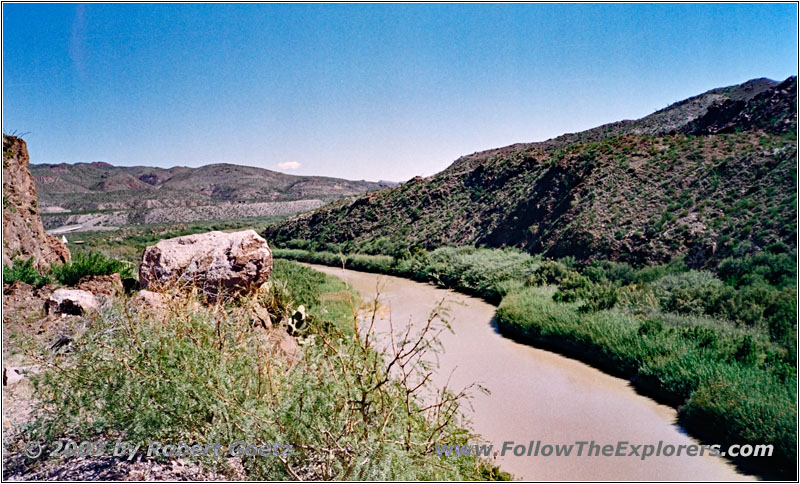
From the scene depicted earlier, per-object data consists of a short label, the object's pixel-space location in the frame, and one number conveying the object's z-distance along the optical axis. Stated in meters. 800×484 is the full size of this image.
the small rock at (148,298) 5.91
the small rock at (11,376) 5.27
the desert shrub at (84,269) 8.57
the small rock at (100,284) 8.16
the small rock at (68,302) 6.72
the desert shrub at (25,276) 8.23
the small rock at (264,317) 7.24
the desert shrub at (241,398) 3.23
